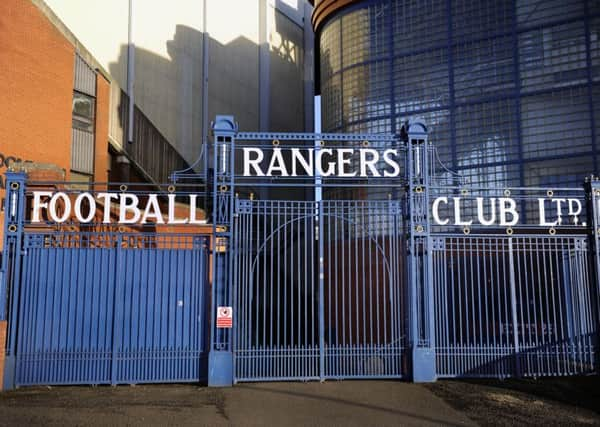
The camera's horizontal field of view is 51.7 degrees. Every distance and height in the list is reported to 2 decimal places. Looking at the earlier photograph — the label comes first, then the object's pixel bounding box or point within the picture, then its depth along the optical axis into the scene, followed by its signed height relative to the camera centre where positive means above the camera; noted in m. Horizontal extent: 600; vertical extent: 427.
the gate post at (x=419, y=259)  11.58 +0.56
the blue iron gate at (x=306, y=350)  11.44 -1.11
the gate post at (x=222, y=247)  11.13 +0.81
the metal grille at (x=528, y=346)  11.78 -1.10
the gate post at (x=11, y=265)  10.97 +0.51
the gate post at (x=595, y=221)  11.92 +1.28
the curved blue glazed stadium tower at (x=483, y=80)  17.47 +6.40
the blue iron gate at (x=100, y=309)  11.12 -0.32
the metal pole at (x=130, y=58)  22.00 +8.34
